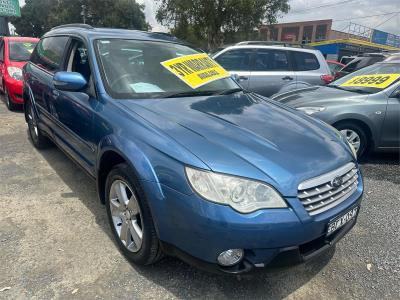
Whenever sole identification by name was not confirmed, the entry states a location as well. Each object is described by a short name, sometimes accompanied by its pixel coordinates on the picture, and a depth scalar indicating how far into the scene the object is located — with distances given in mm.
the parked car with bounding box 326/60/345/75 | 15453
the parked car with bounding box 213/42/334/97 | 7441
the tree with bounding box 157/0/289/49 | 20641
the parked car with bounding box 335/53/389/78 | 8991
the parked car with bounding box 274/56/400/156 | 4711
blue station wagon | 1955
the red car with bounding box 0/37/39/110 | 7191
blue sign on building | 47469
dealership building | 36844
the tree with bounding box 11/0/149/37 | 40812
